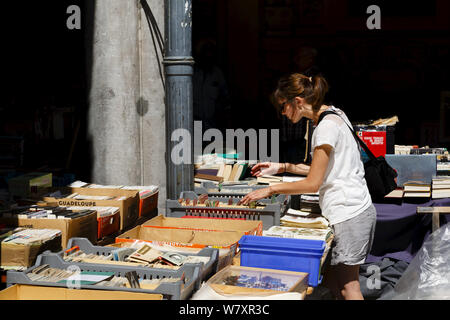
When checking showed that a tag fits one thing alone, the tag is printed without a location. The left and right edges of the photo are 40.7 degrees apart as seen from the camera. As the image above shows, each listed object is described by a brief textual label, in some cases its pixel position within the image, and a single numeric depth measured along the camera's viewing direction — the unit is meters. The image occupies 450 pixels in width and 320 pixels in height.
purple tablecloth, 5.08
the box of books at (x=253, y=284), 2.77
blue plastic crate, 3.26
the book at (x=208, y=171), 5.78
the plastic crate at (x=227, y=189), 4.72
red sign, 5.57
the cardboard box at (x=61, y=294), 2.68
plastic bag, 4.50
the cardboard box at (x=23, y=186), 4.42
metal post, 4.90
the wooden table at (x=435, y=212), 5.00
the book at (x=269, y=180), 5.44
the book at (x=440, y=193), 5.16
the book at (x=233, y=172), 5.65
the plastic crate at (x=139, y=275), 2.69
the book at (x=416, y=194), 5.16
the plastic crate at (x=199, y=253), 3.02
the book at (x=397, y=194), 5.22
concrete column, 5.32
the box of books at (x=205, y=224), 3.96
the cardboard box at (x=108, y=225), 3.85
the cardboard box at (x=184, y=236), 3.73
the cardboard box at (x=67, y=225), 3.56
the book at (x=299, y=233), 3.79
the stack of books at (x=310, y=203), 4.75
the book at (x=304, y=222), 4.08
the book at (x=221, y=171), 5.71
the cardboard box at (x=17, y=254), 3.26
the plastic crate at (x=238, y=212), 4.23
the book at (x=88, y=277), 2.82
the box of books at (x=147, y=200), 4.49
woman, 3.41
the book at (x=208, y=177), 5.52
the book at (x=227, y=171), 5.66
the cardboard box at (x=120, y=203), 4.12
